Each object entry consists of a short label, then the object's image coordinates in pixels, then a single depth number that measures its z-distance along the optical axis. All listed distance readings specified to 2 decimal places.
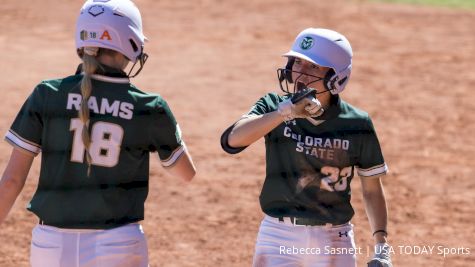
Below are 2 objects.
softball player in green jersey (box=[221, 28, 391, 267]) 10.87
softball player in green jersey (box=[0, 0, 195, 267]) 9.41
